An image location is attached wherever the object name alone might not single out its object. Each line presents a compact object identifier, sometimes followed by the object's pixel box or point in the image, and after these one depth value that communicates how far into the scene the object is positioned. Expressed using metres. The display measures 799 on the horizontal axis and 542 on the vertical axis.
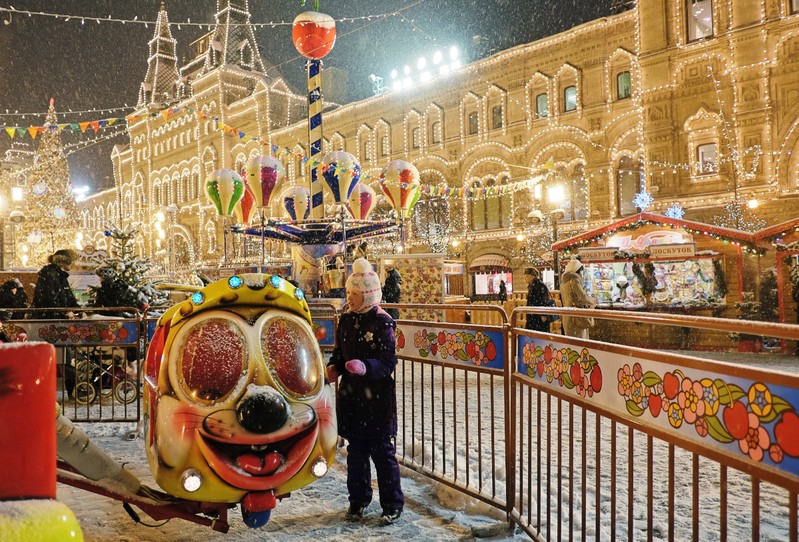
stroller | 8.23
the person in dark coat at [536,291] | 10.34
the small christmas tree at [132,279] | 9.34
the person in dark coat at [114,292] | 9.30
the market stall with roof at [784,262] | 12.16
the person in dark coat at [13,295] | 10.06
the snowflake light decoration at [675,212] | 19.42
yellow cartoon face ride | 2.89
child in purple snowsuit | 3.85
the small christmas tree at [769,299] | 12.78
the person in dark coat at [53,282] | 8.51
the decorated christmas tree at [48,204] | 32.59
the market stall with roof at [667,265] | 13.48
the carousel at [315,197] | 14.28
